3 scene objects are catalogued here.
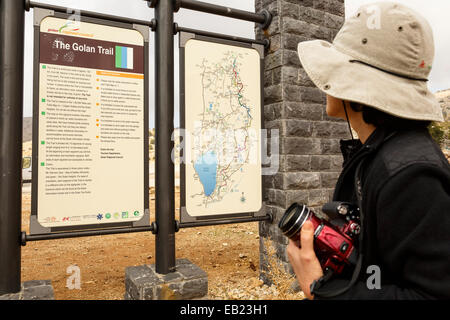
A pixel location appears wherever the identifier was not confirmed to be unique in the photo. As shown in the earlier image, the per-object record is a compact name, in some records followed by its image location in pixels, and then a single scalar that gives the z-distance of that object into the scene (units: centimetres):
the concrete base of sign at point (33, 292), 236
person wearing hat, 82
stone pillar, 354
